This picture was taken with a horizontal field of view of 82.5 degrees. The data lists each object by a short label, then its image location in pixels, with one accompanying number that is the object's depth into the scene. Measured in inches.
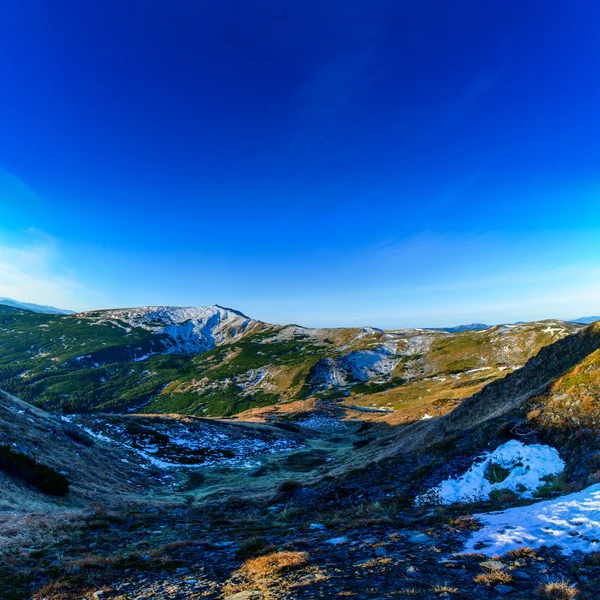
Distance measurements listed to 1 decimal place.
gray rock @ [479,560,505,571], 317.7
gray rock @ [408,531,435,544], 402.0
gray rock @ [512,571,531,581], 298.0
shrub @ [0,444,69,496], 908.6
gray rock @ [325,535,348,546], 435.8
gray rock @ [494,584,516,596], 280.1
